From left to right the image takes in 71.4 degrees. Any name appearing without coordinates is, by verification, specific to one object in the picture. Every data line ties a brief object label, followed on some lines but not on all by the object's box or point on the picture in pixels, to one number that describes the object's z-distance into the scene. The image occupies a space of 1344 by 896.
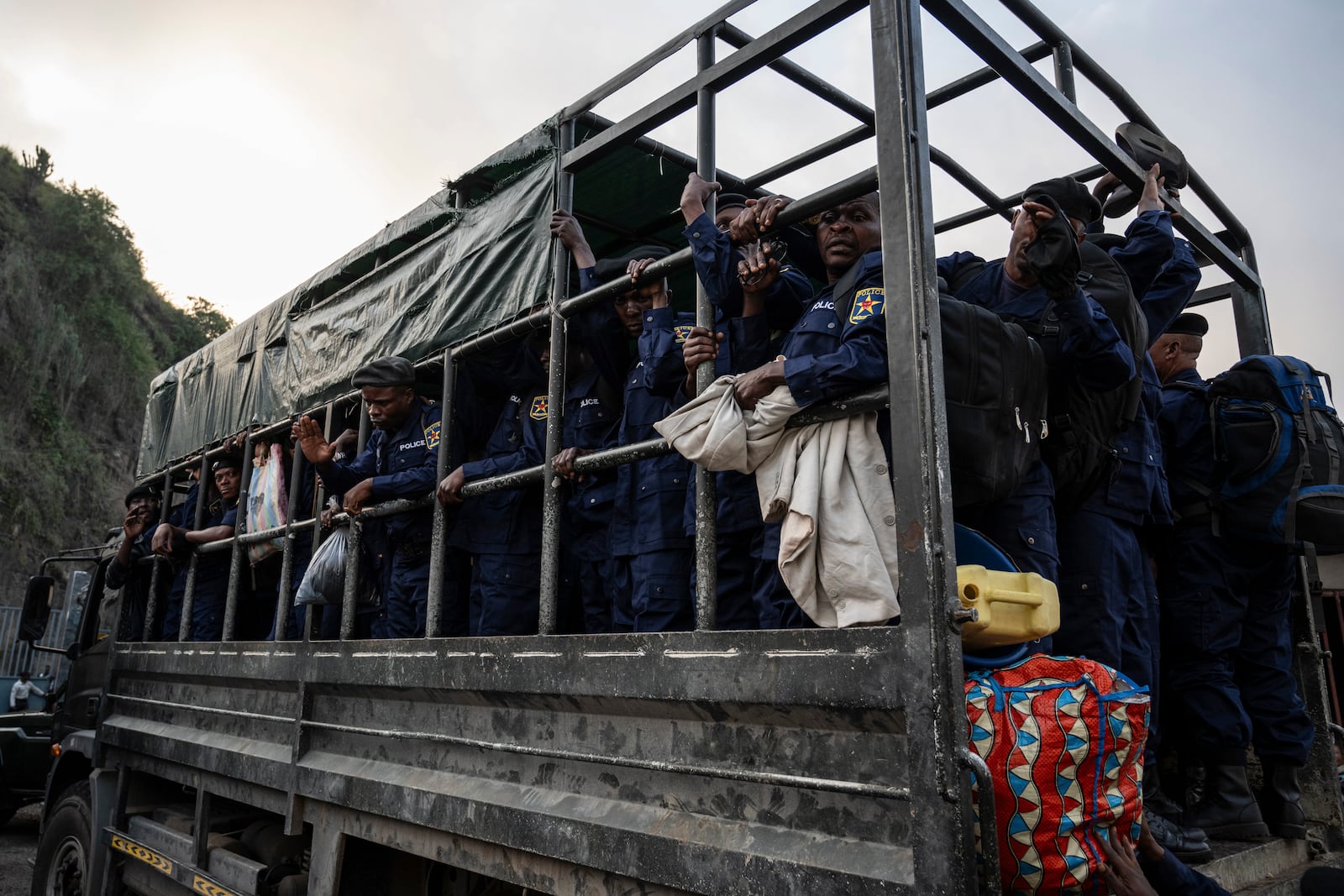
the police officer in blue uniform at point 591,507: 3.14
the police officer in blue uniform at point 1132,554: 2.30
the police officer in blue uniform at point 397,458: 3.51
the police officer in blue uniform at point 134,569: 4.77
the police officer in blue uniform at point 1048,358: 2.15
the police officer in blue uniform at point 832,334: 1.78
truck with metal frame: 1.52
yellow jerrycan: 1.59
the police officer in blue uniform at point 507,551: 3.31
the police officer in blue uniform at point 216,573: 4.79
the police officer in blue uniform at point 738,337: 2.21
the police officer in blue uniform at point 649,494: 2.70
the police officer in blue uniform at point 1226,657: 2.58
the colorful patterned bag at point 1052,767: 1.56
